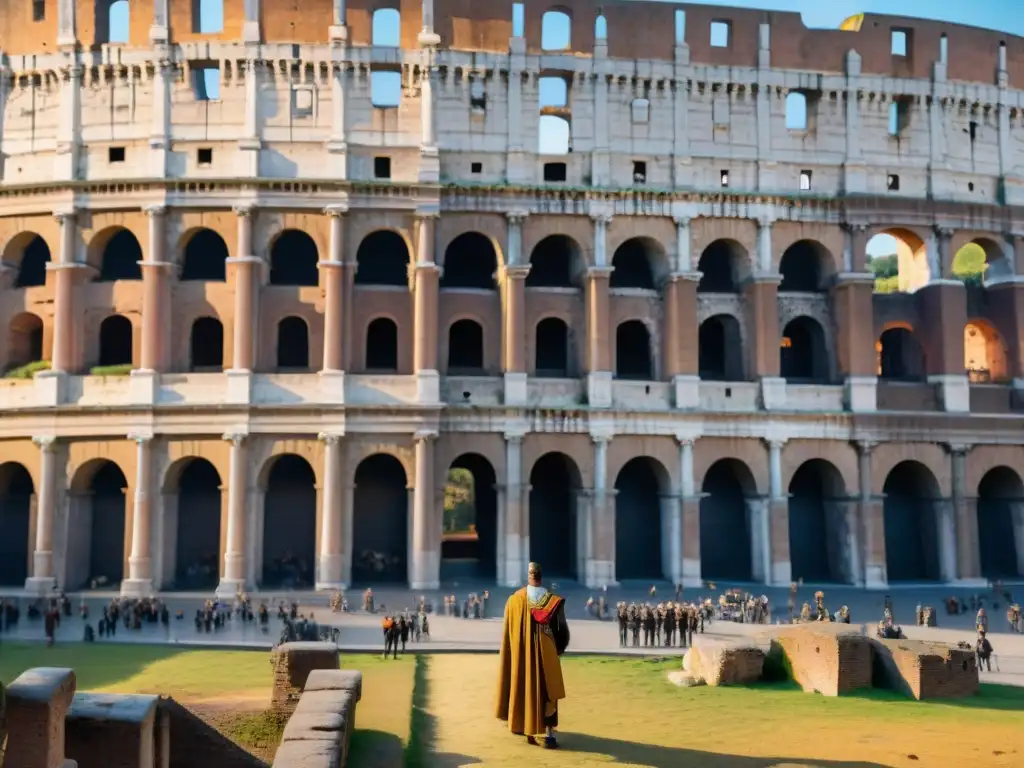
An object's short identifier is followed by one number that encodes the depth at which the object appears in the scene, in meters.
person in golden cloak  9.78
